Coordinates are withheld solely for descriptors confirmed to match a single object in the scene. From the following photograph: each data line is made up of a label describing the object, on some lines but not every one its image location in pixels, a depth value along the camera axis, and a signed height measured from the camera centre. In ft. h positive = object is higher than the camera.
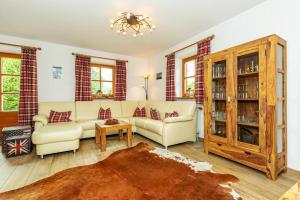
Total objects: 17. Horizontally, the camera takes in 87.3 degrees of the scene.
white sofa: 8.60 -1.54
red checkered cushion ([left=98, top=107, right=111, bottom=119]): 13.42 -1.12
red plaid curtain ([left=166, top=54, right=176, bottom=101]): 13.89 +1.96
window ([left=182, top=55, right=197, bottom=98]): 13.07 +2.18
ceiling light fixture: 8.38 +4.69
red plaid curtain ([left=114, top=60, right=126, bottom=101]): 15.90 +1.95
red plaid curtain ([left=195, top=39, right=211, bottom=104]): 10.82 +2.08
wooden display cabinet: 6.22 -0.17
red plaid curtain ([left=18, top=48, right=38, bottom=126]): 11.86 +1.00
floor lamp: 18.38 +1.92
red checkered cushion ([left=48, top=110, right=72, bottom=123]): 11.33 -1.16
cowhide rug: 5.03 -2.99
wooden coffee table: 9.43 -1.78
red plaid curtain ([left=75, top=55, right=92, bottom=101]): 13.94 +2.04
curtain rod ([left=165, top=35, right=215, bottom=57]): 10.28 +4.19
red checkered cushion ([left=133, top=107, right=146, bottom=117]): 14.46 -1.04
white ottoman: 8.31 -2.03
